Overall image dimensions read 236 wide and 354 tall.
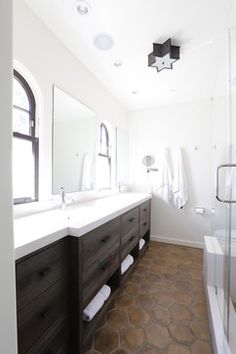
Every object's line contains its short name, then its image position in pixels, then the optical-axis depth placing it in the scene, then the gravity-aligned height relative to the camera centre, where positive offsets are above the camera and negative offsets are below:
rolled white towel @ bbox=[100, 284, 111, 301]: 1.54 -1.02
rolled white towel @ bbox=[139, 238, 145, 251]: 2.62 -1.02
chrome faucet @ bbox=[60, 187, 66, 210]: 1.75 -0.24
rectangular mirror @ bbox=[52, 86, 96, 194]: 1.79 +0.35
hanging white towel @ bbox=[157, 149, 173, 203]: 3.25 -0.09
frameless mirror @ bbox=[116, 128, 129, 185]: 3.25 +0.34
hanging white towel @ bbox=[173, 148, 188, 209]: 3.10 -0.15
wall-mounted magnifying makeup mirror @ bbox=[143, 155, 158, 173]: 3.42 +0.25
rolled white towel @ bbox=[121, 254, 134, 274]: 1.97 -1.01
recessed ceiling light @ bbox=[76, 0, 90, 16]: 1.37 +1.31
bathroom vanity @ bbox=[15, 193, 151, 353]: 0.87 -0.61
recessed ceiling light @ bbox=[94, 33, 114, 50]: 1.71 +1.31
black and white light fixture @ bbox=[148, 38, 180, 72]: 1.77 +1.23
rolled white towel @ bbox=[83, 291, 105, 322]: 1.33 -1.01
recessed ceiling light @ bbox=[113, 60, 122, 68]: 2.09 +1.32
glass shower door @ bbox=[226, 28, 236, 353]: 1.33 -0.30
